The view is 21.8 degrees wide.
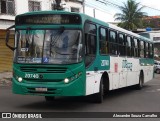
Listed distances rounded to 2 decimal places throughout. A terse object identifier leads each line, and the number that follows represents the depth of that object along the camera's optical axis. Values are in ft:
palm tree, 217.97
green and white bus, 40.70
